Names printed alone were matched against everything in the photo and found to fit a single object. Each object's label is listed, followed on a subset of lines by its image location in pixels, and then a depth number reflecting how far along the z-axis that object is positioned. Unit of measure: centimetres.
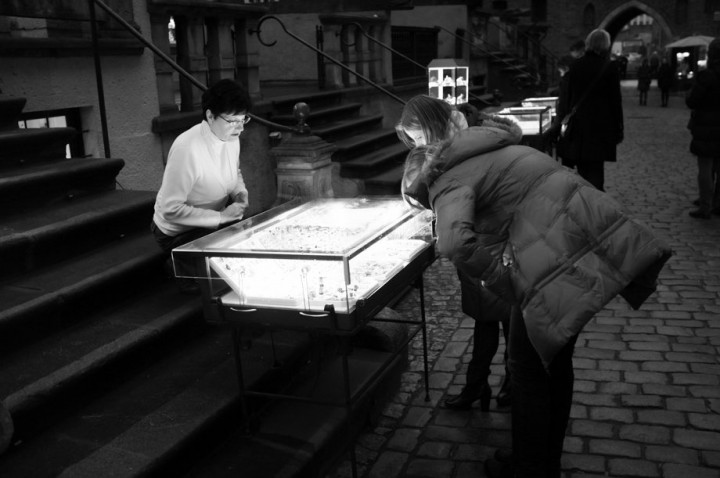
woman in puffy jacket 319
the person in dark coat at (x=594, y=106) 774
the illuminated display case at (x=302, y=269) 346
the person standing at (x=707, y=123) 859
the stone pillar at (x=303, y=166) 662
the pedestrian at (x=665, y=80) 2739
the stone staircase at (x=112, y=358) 337
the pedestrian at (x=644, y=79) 2986
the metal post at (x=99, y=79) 555
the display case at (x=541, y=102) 1137
